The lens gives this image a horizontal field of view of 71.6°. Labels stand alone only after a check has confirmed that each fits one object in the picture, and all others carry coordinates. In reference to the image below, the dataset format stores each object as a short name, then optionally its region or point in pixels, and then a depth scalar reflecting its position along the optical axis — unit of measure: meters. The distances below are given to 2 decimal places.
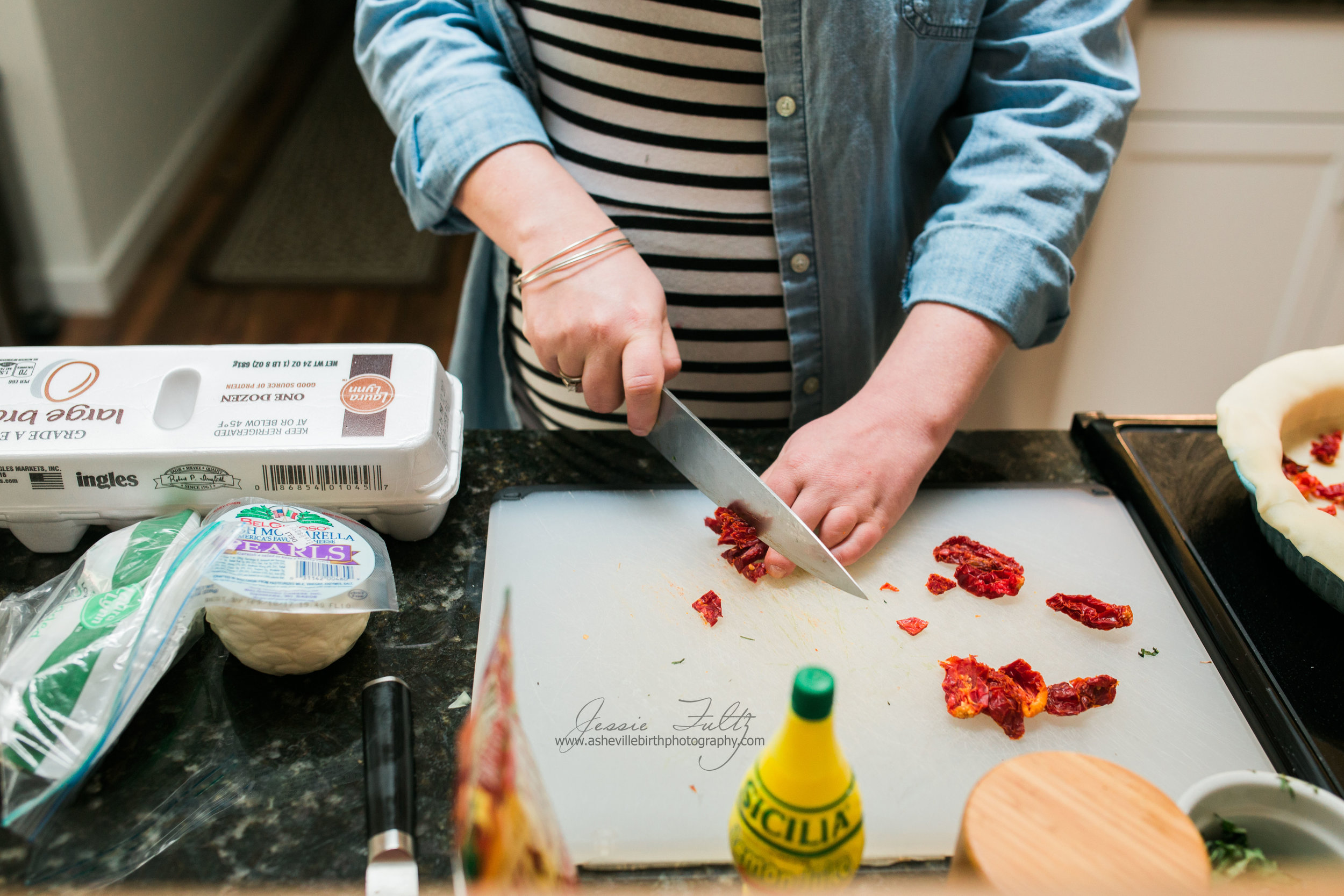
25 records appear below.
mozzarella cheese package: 0.58
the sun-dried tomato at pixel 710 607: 0.70
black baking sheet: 0.62
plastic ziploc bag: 0.52
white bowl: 0.46
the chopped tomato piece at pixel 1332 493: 0.73
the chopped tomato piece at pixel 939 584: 0.72
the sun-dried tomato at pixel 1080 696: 0.64
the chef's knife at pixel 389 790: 0.51
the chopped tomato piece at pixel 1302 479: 0.73
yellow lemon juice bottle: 0.39
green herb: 0.46
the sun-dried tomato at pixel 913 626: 0.70
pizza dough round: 0.66
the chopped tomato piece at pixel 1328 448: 0.76
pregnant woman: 0.77
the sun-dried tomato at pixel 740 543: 0.74
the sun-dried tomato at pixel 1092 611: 0.70
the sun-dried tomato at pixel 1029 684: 0.63
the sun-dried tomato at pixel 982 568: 0.72
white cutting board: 0.59
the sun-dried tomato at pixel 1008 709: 0.62
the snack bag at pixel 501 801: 0.36
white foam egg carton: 0.67
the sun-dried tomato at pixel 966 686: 0.63
